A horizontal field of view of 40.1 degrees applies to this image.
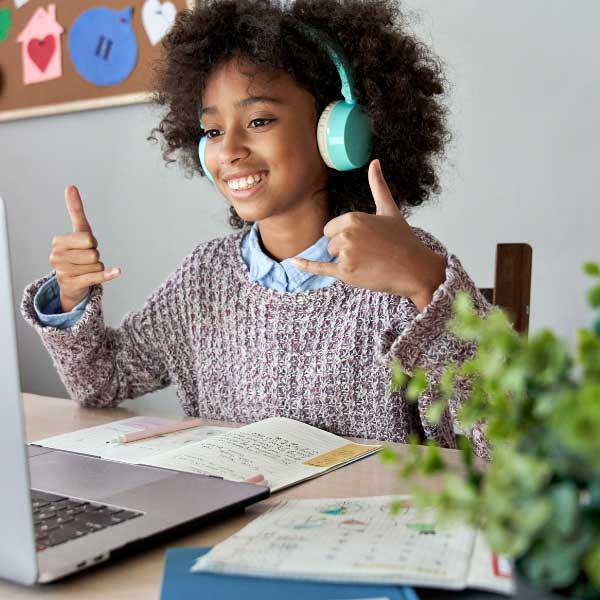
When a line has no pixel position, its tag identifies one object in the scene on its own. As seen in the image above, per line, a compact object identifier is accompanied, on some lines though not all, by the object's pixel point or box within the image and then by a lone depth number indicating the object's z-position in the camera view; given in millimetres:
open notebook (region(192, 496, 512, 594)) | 457
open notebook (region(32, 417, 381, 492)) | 729
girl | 1035
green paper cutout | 2141
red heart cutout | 2062
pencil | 874
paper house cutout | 2053
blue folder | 453
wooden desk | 495
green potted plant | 250
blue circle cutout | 1914
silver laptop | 461
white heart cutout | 1834
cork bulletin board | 1885
